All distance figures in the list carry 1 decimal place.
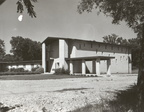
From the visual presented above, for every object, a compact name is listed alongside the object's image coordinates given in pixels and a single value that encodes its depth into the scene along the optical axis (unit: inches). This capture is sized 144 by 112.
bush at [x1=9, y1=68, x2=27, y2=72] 1933.7
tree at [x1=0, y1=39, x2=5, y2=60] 3091.8
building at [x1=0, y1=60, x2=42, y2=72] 1970.7
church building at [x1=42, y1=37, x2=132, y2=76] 1455.5
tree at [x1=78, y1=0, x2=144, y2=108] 353.1
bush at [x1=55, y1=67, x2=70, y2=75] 1403.1
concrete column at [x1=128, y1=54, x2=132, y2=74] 1961.5
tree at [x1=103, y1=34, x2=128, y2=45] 3690.9
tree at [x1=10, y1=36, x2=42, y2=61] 3065.9
